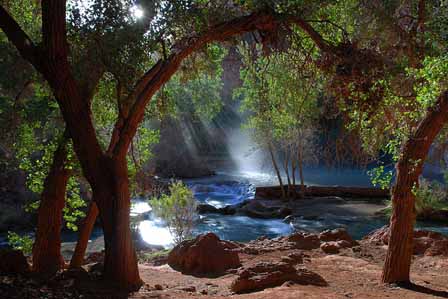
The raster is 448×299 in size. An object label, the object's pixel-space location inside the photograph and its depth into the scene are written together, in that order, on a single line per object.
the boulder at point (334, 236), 12.73
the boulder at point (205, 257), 9.80
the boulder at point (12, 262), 6.09
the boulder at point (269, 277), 7.04
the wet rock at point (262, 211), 21.81
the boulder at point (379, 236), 12.37
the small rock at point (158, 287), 6.77
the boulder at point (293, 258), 9.88
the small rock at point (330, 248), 11.43
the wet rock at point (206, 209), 23.01
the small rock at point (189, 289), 7.25
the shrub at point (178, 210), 14.38
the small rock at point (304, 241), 12.20
